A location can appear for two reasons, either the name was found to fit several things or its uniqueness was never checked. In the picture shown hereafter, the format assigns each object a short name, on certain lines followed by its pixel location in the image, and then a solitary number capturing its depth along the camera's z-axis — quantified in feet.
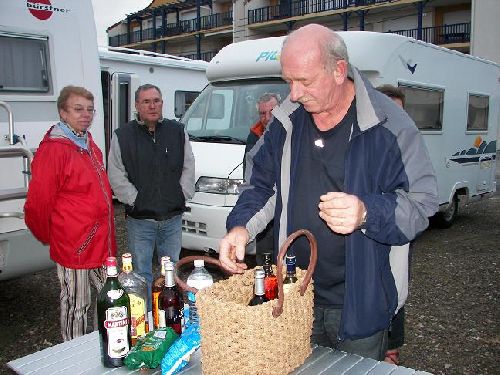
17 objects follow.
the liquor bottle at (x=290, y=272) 6.92
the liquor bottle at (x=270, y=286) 7.06
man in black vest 14.71
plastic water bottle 7.13
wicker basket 5.82
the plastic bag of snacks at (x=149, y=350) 6.73
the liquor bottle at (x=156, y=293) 7.51
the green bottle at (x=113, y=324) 6.95
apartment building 84.26
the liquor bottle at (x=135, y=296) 7.45
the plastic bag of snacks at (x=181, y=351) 6.60
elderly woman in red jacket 11.40
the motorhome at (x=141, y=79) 30.01
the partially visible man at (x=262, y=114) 17.25
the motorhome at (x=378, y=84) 19.66
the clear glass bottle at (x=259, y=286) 6.43
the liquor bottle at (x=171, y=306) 7.43
